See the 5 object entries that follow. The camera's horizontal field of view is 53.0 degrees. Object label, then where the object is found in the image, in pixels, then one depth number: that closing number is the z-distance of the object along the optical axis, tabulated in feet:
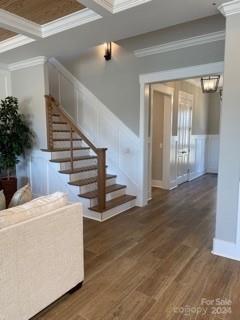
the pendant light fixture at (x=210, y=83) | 14.56
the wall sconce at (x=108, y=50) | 14.50
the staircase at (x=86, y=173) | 12.16
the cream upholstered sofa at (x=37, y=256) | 4.90
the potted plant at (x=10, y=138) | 13.39
